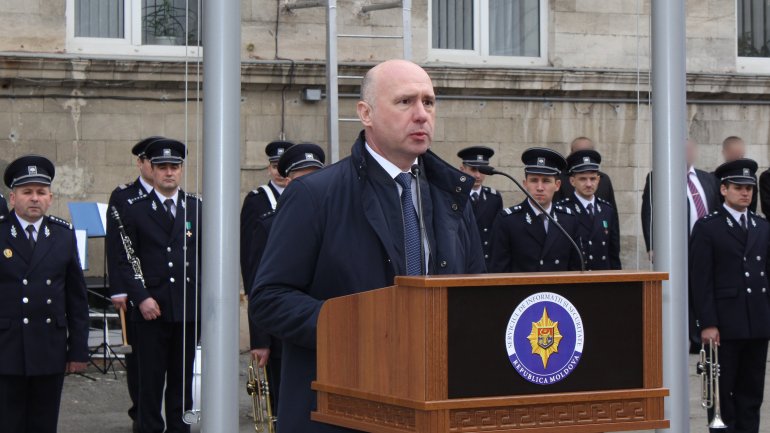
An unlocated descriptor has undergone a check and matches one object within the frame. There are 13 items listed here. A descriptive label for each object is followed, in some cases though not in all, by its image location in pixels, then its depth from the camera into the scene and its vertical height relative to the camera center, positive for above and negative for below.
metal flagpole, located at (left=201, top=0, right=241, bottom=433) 9.44 +0.22
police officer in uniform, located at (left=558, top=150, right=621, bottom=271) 19.26 +0.46
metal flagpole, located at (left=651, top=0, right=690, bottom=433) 10.76 +0.38
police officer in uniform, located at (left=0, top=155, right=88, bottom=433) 14.44 -0.16
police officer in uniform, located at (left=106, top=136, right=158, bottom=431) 17.12 +0.21
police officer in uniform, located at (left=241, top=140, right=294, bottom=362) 17.13 +0.50
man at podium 6.96 +0.13
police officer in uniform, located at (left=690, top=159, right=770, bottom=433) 16.61 -0.14
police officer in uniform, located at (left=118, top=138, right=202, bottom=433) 16.97 -0.04
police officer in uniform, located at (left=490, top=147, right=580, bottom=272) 18.19 +0.31
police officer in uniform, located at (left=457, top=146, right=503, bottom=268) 21.38 +0.65
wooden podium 5.83 -0.20
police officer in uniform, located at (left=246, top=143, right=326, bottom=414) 15.54 +0.30
